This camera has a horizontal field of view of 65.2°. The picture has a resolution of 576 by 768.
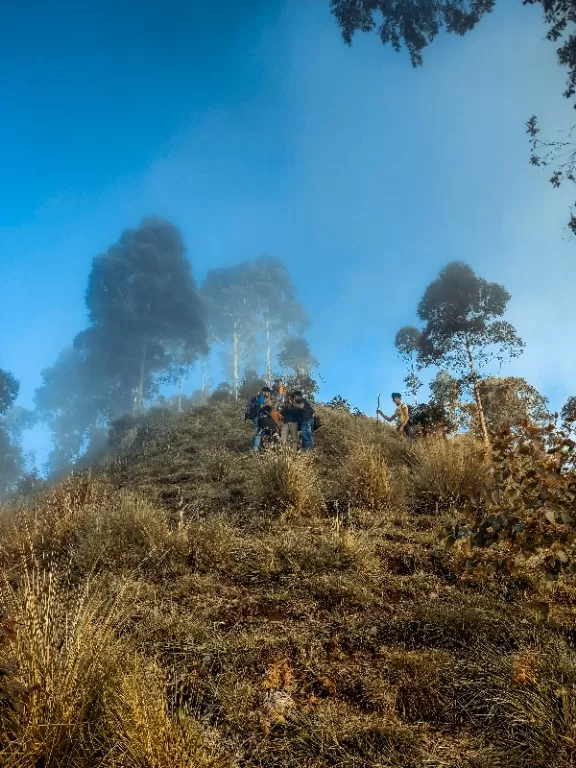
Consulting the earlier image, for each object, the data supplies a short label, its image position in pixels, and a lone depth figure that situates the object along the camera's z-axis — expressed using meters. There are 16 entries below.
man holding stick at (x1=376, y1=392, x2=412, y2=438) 11.76
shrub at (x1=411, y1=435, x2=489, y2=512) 6.36
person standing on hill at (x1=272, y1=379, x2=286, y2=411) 12.96
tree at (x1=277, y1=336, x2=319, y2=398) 47.19
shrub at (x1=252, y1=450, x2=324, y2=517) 6.17
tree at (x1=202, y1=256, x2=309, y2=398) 51.61
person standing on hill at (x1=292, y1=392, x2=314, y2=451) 10.73
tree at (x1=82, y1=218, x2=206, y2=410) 44.25
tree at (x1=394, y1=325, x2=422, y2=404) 28.00
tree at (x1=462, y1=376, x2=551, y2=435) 21.23
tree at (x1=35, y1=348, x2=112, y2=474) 46.34
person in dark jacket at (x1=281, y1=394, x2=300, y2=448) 10.71
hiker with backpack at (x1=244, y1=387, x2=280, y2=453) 10.52
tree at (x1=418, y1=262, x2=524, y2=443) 22.23
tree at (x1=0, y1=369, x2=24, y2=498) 38.31
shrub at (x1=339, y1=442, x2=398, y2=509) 6.37
